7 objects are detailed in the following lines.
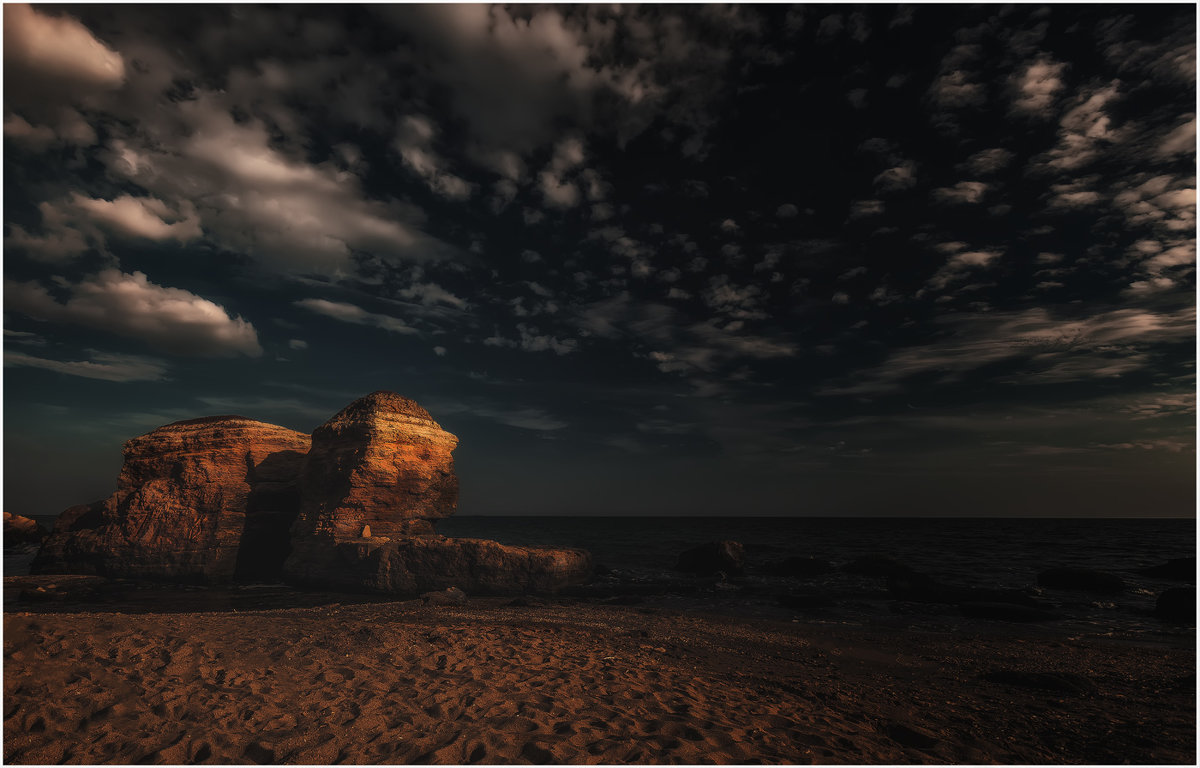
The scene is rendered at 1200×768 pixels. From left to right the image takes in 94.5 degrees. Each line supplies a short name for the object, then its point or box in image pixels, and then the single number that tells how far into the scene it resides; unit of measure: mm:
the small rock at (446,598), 17469
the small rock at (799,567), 27016
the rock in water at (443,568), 20562
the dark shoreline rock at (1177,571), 24250
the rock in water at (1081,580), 21188
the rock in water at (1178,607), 16016
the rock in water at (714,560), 26641
